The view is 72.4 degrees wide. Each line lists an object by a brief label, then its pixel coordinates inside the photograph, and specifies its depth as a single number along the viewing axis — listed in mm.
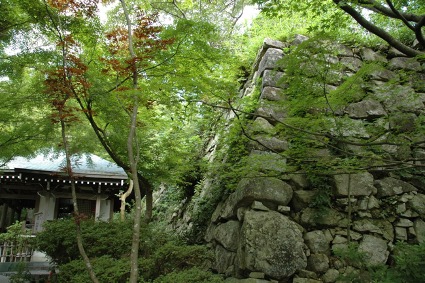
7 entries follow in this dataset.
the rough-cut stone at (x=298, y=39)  8688
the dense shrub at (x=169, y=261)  5027
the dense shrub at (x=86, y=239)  5906
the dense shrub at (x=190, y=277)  4332
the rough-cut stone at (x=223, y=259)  5885
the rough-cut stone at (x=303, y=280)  5199
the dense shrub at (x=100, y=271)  4418
